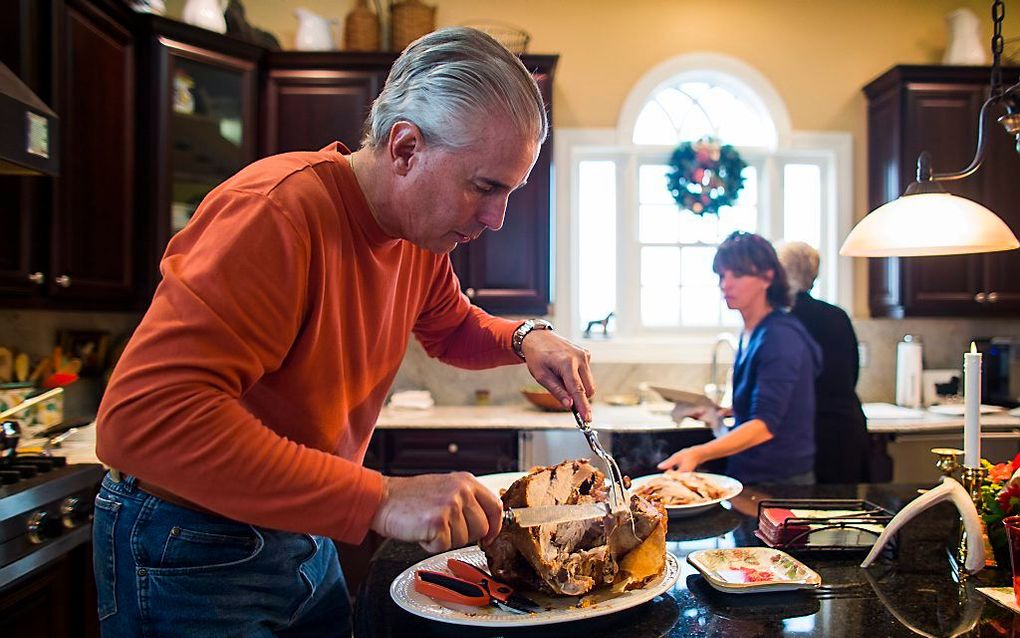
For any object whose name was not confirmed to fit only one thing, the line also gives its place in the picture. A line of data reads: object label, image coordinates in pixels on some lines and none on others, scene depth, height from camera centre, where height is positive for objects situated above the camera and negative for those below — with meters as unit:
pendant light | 1.61 +0.22
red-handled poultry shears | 1.09 -0.40
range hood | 1.88 +0.49
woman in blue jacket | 2.37 -0.19
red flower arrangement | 1.32 -0.32
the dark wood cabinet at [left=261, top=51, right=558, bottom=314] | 3.55 +0.86
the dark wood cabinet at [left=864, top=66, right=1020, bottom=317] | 3.75 +0.75
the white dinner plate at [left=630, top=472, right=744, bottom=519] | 1.59 -0.39
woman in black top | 2.82 -0.30
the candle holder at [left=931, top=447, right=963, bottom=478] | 1.43 -0.27
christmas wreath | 3.99 +0.77
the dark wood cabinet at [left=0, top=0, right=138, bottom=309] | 2.50 +0.52
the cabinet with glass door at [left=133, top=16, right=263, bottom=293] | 3.23 +0.90
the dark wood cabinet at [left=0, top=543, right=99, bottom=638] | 1.80 -0.74
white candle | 1.36 -0.16
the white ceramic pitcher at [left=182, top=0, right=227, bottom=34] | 3.36 +1.36
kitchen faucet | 3.69 -0.31
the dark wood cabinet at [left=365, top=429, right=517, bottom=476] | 3.18 -0.56
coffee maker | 3.73 -0.25
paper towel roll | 3.81 -0.27
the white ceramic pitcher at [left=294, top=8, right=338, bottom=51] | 3.63 +1.38
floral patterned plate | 1.17 -0.40
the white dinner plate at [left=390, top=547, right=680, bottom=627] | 1.03 -0.41
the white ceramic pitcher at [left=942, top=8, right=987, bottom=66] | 3.87 +1.45
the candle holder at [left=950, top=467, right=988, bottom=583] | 1.36 -0.30
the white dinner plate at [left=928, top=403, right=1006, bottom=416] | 3.56 -0.42
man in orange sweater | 0.83 -0.06
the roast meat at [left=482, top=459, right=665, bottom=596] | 1.12 -0.34
